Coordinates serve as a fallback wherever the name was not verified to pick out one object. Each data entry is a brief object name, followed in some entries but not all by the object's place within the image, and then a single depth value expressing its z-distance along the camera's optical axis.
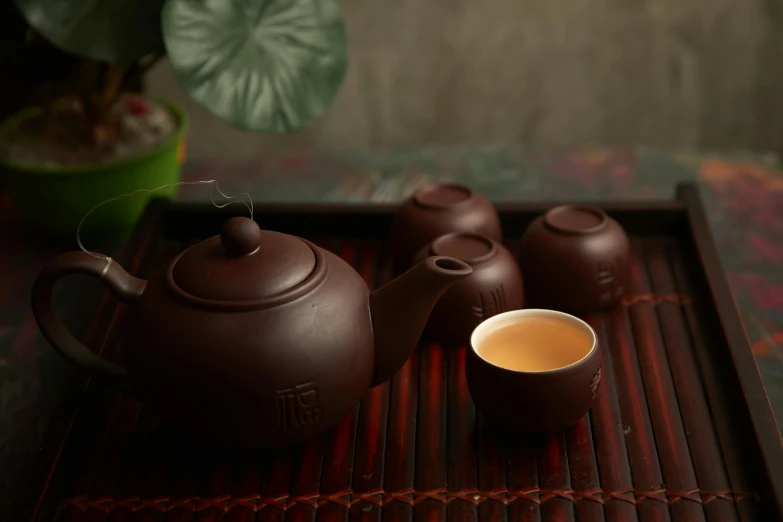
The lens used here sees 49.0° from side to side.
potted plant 1.12
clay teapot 0.74
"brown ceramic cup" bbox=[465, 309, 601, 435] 0.79
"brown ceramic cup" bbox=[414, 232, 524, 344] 0.95
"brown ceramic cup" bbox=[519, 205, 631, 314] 1.01
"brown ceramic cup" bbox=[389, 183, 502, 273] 1.07
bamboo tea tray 0.77
